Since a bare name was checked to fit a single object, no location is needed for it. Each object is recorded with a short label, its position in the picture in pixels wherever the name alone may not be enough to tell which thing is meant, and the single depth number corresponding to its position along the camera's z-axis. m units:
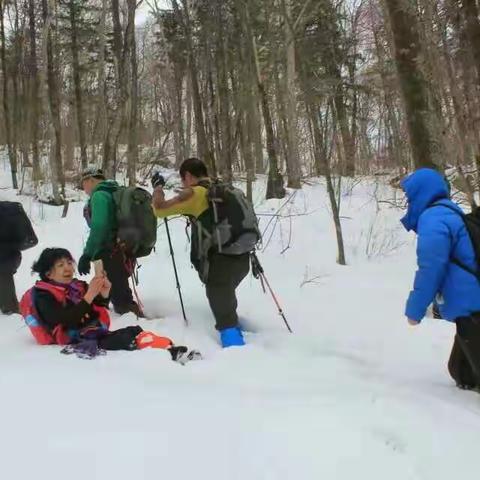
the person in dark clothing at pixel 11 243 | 5.62
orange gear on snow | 4.11
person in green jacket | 5.04
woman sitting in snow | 4.14
